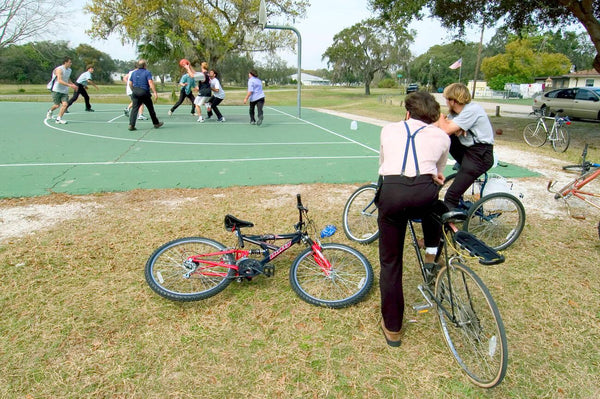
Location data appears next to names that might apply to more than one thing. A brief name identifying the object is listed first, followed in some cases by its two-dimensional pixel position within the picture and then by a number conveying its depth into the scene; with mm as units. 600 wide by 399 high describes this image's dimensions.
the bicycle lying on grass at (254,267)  3129
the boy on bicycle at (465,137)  3684
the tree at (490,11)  13624
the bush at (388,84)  81500
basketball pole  15547
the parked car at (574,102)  16953
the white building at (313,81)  140000
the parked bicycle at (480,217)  3998
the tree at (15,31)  35334
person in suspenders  2309
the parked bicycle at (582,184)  4590
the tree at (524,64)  63469
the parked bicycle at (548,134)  10063
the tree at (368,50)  55281
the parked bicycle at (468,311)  2121
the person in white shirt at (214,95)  13000
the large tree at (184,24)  26281
